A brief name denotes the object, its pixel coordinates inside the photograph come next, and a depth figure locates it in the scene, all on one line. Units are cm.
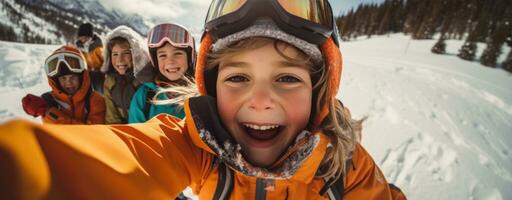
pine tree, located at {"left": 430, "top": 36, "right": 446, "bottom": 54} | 2650
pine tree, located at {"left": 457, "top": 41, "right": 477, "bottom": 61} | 2389
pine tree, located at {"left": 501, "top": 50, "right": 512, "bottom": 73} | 2089
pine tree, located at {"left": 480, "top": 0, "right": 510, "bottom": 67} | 2220
